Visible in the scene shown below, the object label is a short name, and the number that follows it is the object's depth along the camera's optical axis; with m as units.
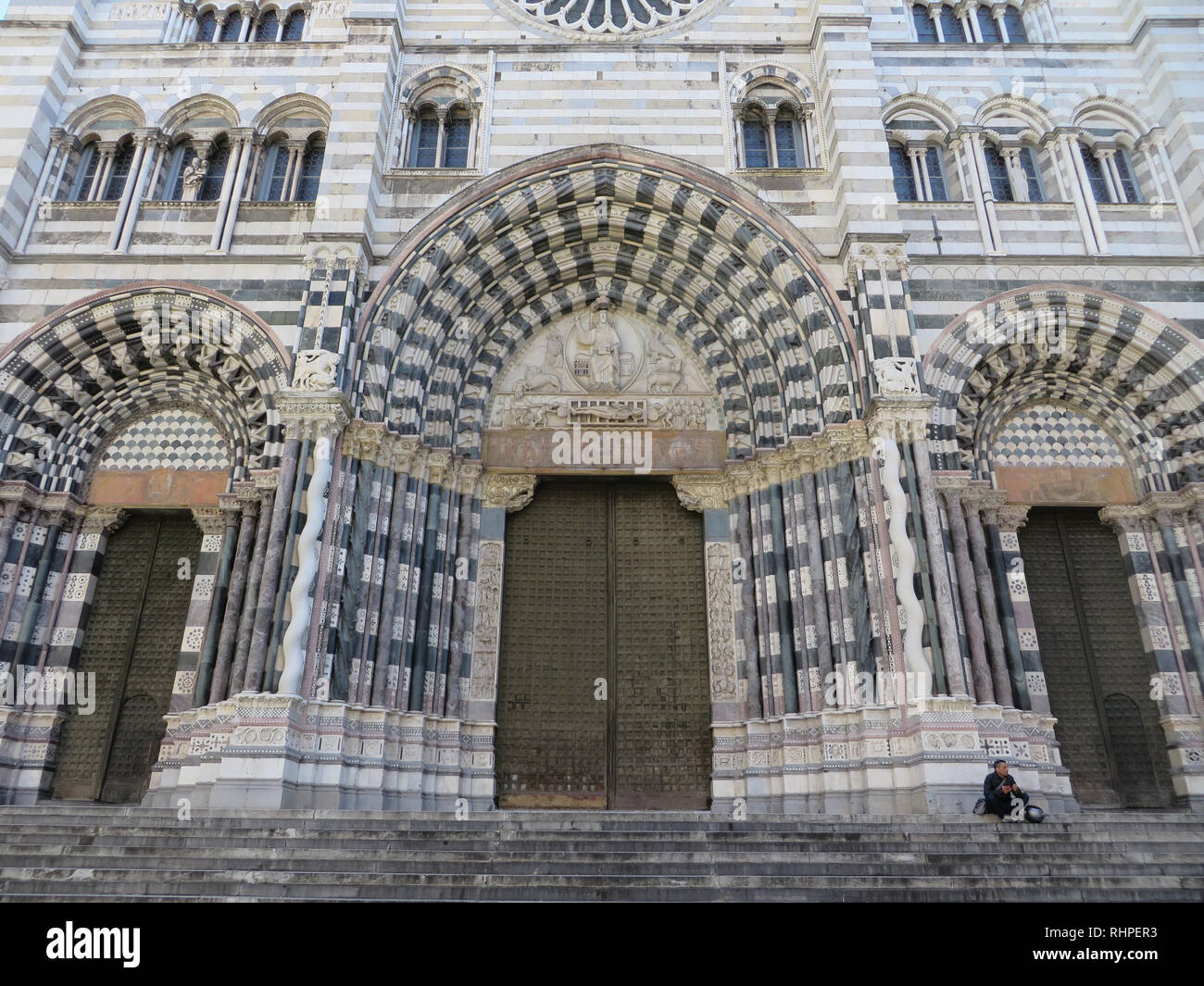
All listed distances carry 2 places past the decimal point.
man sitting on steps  8.64
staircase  6.60
